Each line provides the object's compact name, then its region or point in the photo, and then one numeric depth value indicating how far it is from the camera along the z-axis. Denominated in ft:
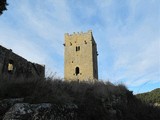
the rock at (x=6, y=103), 11.58
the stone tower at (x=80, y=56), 77.31
